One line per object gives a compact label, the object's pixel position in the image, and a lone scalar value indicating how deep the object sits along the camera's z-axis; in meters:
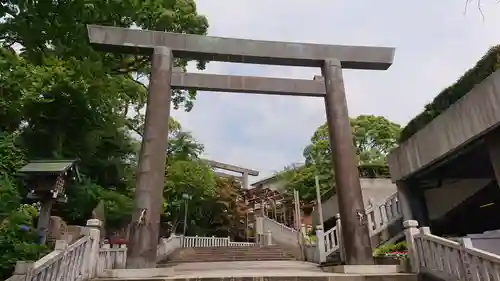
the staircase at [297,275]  3.73
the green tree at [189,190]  18.25
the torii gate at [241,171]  30.24
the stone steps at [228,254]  12.98
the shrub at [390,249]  7.63
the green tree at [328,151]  20.72
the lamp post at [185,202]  18.02
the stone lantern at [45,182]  7.02
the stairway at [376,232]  9.12
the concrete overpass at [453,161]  5.93
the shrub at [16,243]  4.66
